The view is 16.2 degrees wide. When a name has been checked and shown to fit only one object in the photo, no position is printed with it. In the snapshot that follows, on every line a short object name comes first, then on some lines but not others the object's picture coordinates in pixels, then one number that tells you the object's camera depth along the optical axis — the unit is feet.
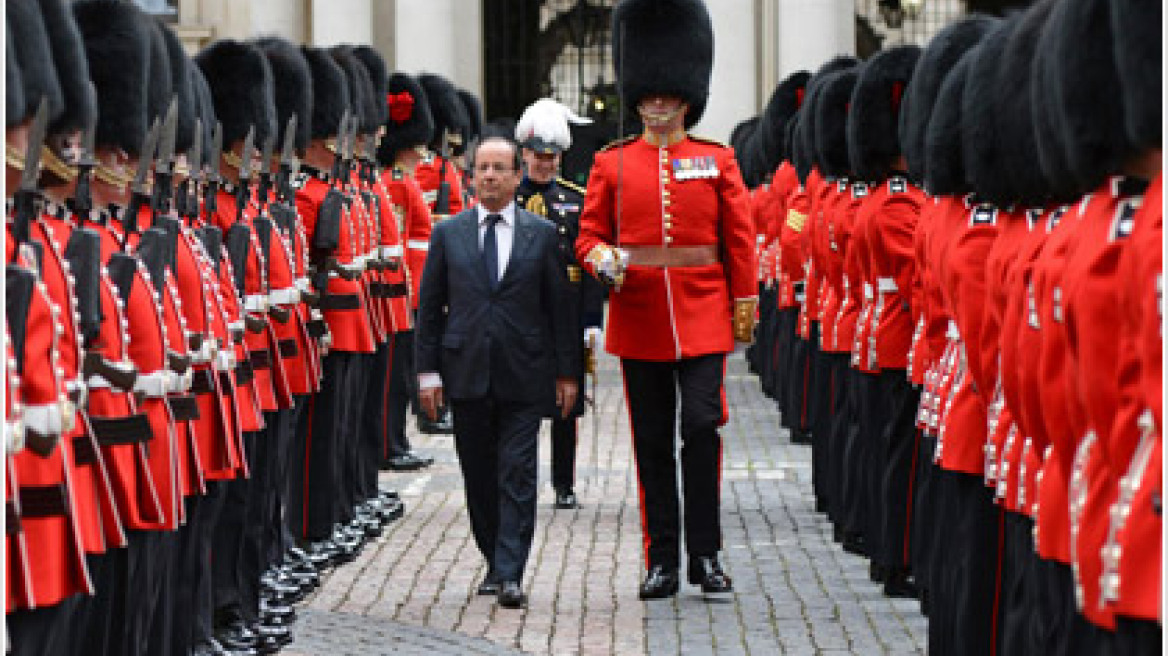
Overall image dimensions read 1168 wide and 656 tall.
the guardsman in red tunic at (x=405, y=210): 66.49
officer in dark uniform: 55.37
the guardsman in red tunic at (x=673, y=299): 45.34
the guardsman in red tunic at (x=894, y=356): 44.28
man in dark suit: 44.88
